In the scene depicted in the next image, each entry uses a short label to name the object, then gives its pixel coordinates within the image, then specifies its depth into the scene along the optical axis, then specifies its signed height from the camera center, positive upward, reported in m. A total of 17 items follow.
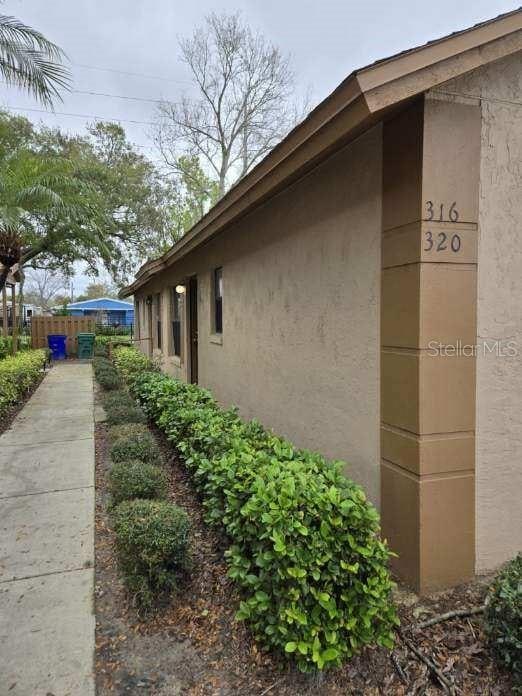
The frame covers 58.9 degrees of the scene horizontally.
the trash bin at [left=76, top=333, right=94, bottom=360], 20.27 -0.90
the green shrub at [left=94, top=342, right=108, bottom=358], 17.51 -1.03
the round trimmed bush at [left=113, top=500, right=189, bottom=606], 2.65 -1.32
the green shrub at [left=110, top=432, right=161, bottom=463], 4.42 -1.22
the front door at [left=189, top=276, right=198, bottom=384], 9.52 -0.10
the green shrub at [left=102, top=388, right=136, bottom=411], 6.80 -1.17
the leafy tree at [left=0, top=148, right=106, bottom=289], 10.23 +3.11
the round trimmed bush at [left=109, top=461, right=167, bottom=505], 3.54 -1.25
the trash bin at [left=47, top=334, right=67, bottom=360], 19.84 -0.87
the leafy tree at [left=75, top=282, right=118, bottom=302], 72.06 +5.29
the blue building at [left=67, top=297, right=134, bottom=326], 43.41 +1.42
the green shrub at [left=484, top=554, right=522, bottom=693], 2.06 -1.39
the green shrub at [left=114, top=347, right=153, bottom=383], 9.60 -0.94
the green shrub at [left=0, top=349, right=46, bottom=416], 7.84 -1.04
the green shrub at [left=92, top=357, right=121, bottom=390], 9.47 -1.14
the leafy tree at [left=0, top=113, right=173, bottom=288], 18.41 +5.61
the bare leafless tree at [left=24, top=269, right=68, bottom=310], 63.49 +5.26
